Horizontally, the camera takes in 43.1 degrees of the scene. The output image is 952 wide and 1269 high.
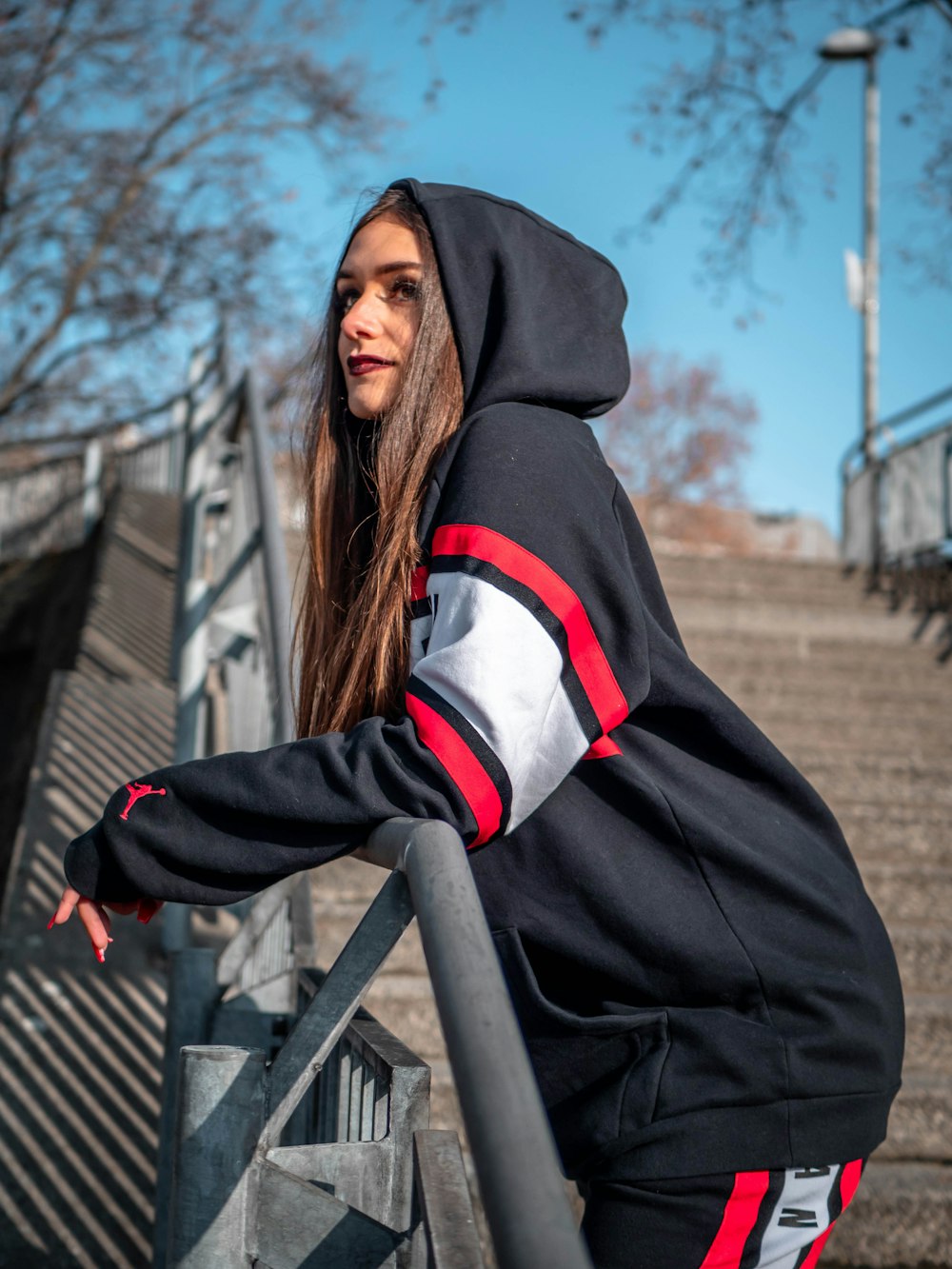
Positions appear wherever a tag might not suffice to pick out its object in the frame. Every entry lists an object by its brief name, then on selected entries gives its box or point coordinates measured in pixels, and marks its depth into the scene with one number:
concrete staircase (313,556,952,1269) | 2.92
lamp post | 12.53
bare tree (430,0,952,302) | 6.82
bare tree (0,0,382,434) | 14.08
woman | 1.22
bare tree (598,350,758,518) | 34.38
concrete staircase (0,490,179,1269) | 2.68
